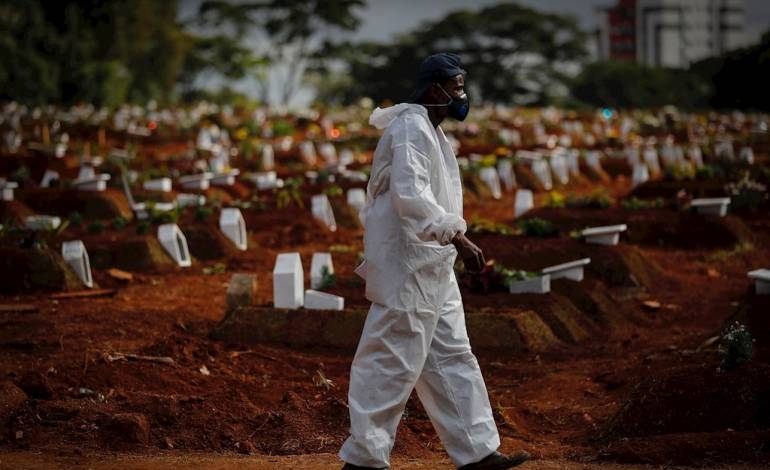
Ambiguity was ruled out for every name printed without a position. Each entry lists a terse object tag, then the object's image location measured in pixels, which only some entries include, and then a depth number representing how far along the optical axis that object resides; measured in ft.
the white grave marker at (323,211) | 63.46
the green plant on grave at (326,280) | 40.63
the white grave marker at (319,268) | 40.99
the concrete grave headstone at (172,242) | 53.26
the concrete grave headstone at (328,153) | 104.28
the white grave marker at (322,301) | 37.60
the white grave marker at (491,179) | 84.28
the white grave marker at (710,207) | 61.16
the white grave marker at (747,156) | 85.42
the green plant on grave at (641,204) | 62.64
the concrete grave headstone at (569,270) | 43.86
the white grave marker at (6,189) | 64.49
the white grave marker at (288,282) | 37.30
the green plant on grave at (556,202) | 62.85
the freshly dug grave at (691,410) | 25.34
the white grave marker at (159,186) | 70.90
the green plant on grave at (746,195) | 66.39
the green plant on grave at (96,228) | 55.21
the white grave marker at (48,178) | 70.44
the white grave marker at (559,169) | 93.02
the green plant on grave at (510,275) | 41.11
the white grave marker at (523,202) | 64.57
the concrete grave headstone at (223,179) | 76.23
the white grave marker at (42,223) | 54.13
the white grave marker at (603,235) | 50.14
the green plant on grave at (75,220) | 58.51
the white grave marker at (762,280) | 36.09
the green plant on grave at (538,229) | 50.01
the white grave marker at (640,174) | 82.64
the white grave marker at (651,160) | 97.83
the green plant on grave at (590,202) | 62.23
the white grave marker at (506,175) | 89.10
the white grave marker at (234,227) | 57.16
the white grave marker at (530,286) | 40.91
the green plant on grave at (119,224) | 56.80
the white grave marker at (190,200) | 63.05
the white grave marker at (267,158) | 94.10
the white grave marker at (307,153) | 103.40
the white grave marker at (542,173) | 90.84
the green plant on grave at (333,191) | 69.35
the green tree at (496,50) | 252.01
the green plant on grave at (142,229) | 54.60
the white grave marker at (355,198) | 66.59
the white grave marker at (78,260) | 46.86
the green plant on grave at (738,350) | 27.53
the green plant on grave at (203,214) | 59.11
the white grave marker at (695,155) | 98.27
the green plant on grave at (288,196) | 67.31
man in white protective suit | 22.06
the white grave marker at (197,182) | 74.64
